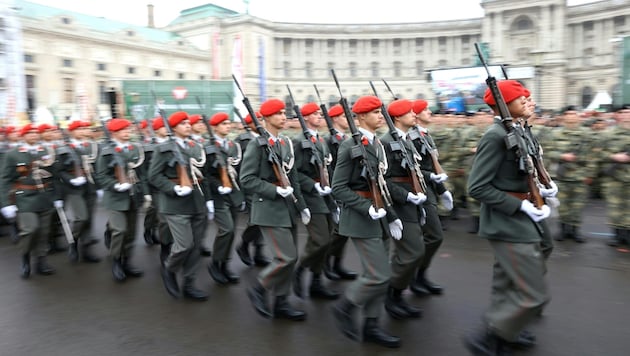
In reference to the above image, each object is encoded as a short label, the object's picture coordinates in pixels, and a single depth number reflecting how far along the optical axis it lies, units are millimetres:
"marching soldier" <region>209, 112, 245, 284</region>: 6328
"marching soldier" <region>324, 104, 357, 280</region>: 6016
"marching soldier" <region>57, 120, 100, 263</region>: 7551
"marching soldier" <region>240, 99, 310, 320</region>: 4898
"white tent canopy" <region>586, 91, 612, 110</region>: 24336
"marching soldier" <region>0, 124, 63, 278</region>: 6758
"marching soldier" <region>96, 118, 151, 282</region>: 6633
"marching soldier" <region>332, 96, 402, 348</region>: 4250
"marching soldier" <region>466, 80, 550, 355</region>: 3605
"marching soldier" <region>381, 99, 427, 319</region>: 4746
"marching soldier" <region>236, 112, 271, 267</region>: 6855
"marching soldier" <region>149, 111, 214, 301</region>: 5656
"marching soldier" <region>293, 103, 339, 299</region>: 5527
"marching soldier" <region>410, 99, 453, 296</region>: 5215
